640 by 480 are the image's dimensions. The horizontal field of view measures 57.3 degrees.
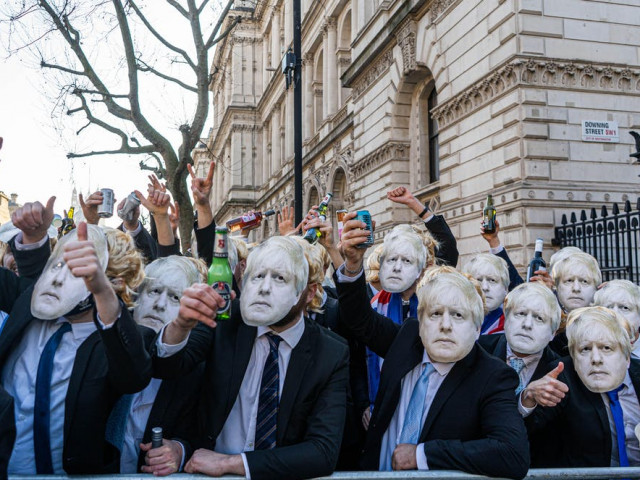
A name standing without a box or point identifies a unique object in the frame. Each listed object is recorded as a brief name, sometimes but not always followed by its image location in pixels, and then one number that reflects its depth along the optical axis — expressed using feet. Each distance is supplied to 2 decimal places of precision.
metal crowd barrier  7.10
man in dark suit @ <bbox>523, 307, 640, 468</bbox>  10.07
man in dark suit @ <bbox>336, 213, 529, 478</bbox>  8.69
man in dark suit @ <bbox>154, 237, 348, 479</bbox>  8.18
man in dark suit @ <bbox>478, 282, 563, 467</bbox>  10.75
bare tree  33.96
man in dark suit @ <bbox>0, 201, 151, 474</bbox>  7.55
